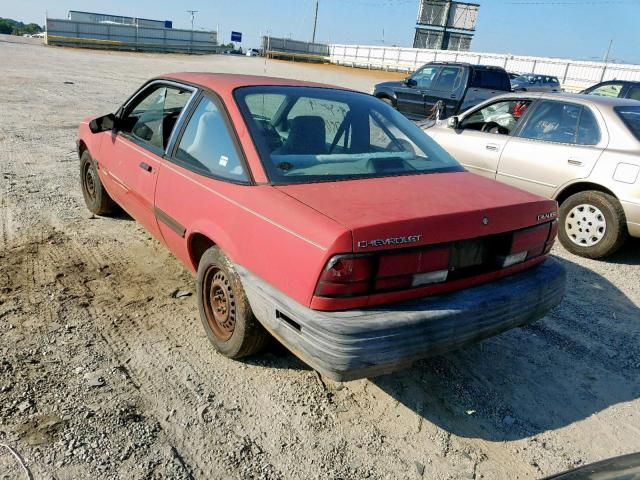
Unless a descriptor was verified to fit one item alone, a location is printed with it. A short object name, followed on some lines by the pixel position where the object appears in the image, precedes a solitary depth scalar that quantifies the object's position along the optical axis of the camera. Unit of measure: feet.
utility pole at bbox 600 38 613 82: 108.78
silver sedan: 16.78
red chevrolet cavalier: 7.79
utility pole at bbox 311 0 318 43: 202.28
